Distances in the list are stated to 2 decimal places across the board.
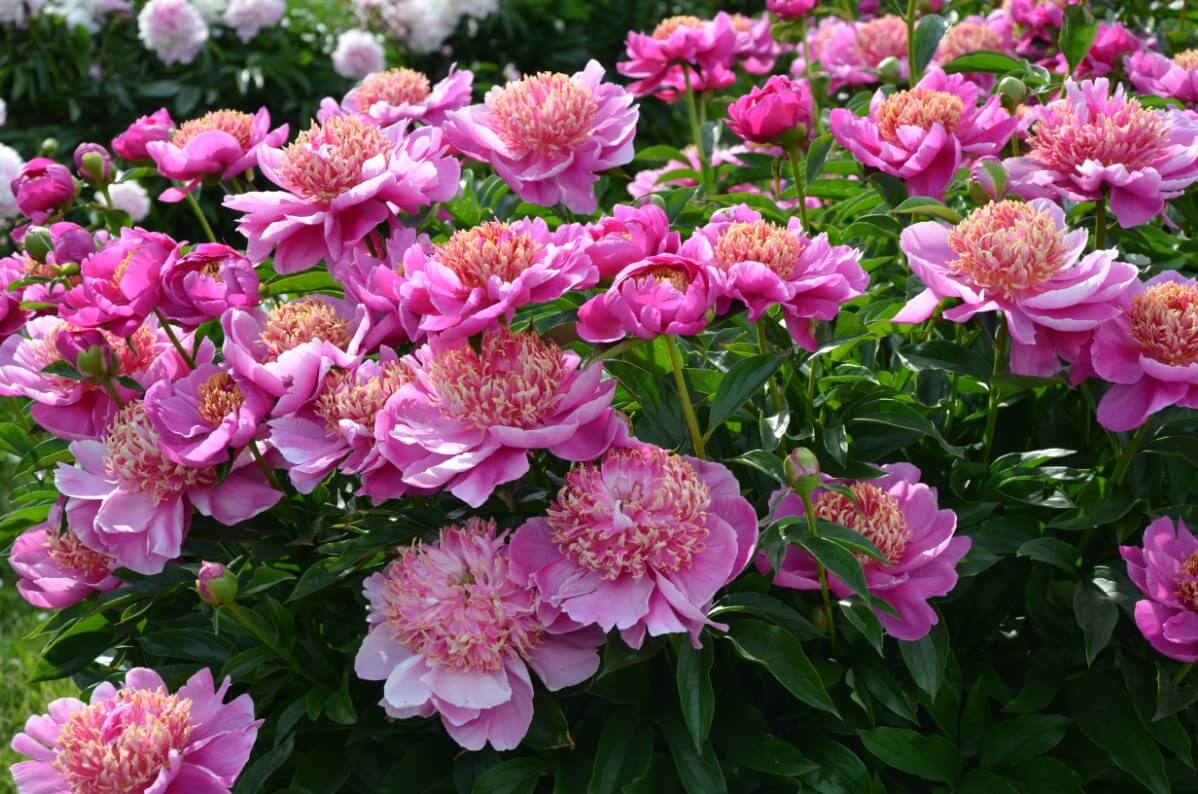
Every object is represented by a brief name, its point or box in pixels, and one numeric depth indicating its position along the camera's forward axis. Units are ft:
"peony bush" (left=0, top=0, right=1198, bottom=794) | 3.78
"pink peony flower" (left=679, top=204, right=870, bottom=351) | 3.89
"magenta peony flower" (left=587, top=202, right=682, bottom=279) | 3.99
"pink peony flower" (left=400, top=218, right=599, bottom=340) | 3.68
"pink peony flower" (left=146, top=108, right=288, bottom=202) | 5.21
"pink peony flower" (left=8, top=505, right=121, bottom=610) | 4.80
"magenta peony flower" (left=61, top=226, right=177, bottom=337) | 4.38
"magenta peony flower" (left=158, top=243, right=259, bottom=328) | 4.50
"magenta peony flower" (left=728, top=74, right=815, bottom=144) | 5.15
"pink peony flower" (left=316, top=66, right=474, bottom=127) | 5.83
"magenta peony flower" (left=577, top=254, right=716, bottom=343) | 3.67
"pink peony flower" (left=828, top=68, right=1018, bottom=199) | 4.84
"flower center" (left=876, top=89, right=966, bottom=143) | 4.90
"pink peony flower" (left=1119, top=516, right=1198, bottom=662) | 4.06
